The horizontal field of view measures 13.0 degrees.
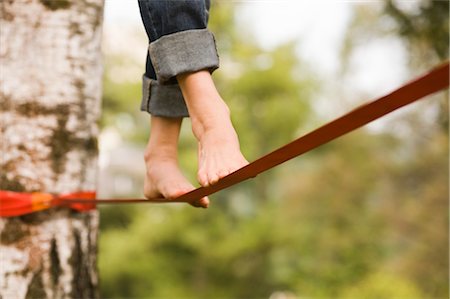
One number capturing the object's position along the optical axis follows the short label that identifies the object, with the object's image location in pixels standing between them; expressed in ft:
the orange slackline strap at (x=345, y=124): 10.29
